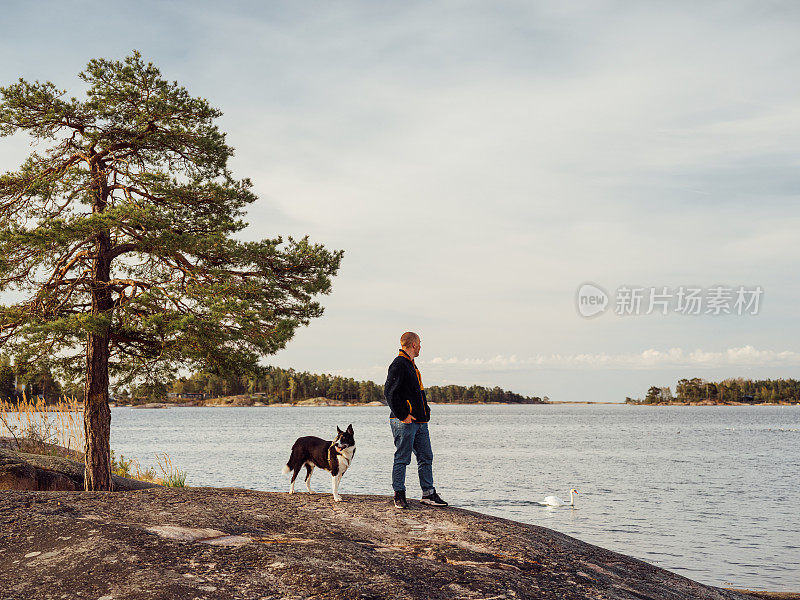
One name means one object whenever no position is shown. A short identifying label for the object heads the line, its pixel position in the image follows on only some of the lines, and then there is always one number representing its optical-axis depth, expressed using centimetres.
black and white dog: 982
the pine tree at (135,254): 1254
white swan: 2422
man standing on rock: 927
